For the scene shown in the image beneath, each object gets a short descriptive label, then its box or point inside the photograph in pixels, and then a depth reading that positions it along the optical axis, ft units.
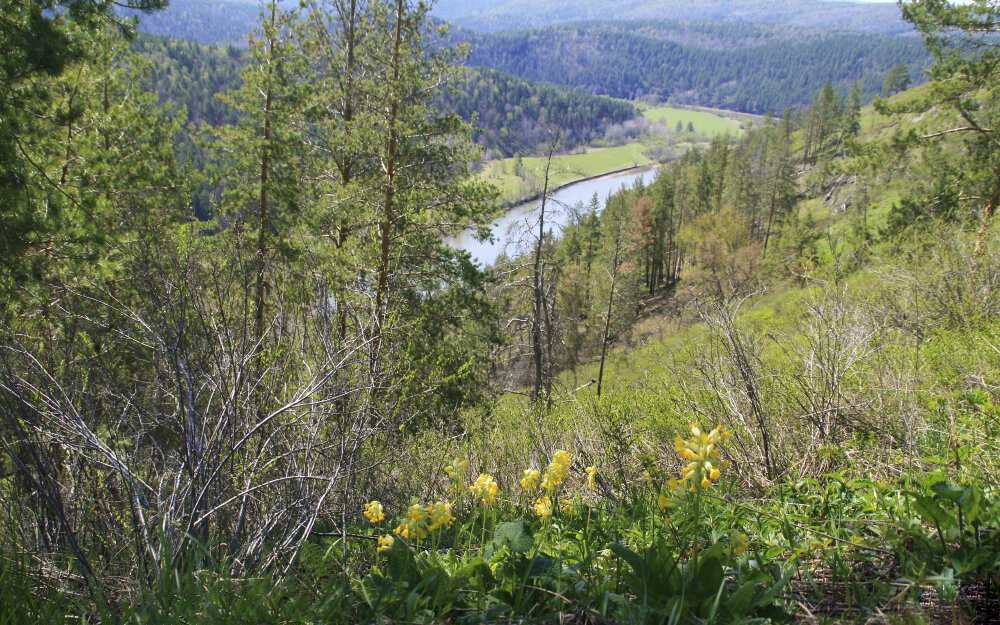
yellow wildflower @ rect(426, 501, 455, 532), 6.57
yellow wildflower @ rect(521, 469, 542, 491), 7.69
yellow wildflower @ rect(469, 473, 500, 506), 7.62
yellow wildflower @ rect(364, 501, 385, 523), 7.23
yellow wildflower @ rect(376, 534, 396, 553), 6.54
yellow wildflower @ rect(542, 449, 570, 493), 7.36
